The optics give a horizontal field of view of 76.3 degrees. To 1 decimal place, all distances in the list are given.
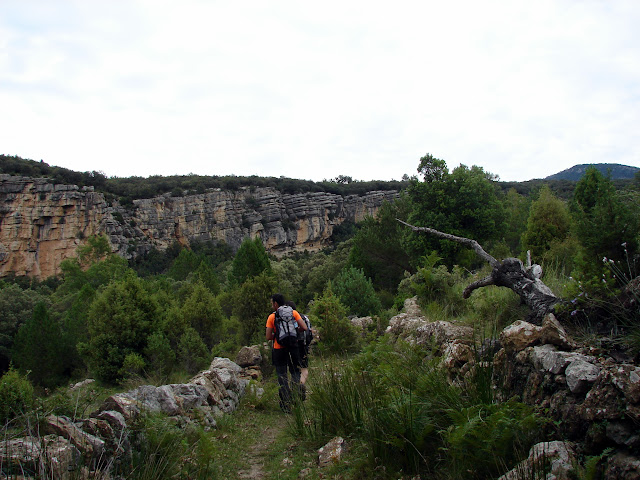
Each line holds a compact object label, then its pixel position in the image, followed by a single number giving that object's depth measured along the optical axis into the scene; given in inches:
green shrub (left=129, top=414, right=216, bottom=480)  127.2
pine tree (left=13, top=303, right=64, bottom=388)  756.6
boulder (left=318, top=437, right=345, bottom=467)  142.5
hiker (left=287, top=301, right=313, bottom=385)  239.3
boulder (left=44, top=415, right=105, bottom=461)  127.6
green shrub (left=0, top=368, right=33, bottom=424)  143.9
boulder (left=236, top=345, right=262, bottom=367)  392.8
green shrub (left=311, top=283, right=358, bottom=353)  366.3
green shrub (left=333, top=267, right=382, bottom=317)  624.4
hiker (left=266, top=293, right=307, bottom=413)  234.4
